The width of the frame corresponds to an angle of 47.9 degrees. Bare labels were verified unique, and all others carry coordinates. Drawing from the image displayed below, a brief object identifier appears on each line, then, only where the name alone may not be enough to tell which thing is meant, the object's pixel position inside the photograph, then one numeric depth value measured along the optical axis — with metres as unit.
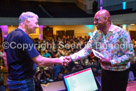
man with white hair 1.18
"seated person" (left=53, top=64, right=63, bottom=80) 3.97
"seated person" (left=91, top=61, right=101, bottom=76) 3.94
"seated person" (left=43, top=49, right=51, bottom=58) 5.25
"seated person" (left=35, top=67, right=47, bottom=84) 3.45
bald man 1.18
